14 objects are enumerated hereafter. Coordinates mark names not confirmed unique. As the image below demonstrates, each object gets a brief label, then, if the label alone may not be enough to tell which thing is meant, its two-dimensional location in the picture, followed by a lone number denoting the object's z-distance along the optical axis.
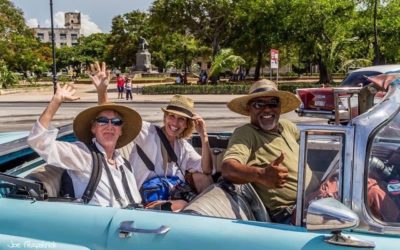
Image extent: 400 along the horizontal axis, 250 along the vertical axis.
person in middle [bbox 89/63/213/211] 4.10
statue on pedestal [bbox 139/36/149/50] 56.09
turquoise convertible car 2.34
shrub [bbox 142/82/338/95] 32.72
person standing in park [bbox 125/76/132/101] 30.69
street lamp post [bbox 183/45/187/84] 46.04
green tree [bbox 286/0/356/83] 33.47
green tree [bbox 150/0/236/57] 43.00
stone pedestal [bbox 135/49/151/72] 56.25
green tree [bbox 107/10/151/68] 78.94
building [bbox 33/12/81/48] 178.88
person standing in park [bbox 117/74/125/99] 33.06
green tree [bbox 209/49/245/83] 35.94
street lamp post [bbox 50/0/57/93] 30.87
